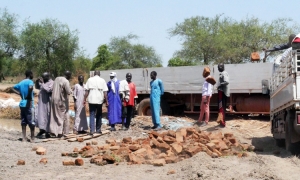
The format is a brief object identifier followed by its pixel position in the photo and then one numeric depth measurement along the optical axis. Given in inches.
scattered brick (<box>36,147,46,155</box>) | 345.1
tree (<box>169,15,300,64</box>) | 1339.8
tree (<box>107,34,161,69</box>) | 1941.4
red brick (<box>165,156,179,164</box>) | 301.4
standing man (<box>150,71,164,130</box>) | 495.8
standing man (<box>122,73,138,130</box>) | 495.8
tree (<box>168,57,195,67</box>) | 1488.3
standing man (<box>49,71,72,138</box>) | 433.1
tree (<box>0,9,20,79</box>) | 1440.7
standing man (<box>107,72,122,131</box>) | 499.8
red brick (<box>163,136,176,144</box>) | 347.6
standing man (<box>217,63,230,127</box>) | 473.1
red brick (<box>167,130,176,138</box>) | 364.7
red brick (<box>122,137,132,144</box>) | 375.6
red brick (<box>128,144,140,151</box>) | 335.3
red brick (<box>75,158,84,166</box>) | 296.4
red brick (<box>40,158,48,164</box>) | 307.1
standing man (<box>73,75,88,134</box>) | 466.9
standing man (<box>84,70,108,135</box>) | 451.5
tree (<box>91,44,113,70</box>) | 1775.1
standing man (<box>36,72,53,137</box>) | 441.7
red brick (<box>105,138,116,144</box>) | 391.2
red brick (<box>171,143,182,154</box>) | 315.8
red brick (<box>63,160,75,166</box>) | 298.2
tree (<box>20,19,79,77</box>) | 1386.6
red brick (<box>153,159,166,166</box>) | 294.4
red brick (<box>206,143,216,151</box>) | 319.9
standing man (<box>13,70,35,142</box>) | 408.5
